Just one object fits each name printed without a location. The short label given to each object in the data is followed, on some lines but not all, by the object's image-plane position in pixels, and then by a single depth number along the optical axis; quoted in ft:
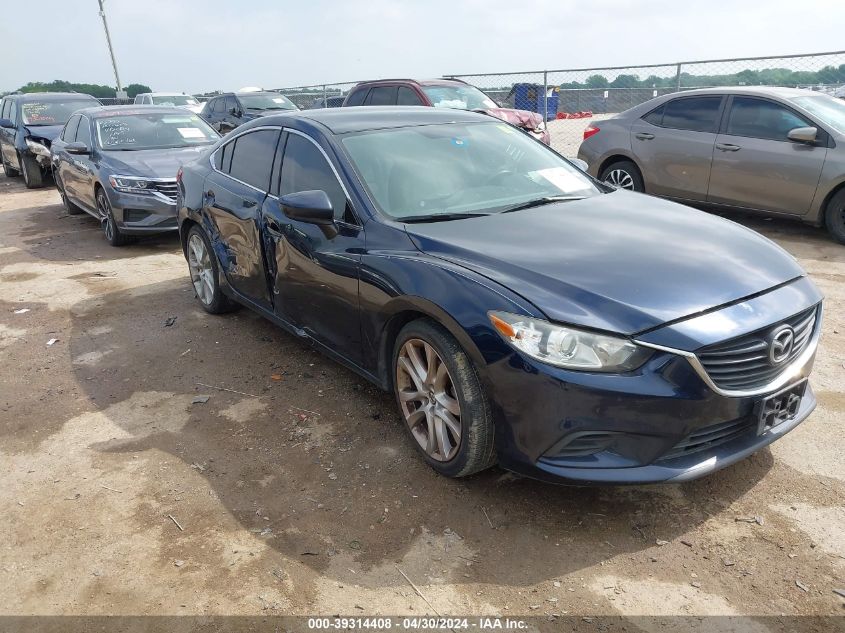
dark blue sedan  8.55
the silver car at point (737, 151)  22.85
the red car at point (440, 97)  38.91
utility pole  103.92
